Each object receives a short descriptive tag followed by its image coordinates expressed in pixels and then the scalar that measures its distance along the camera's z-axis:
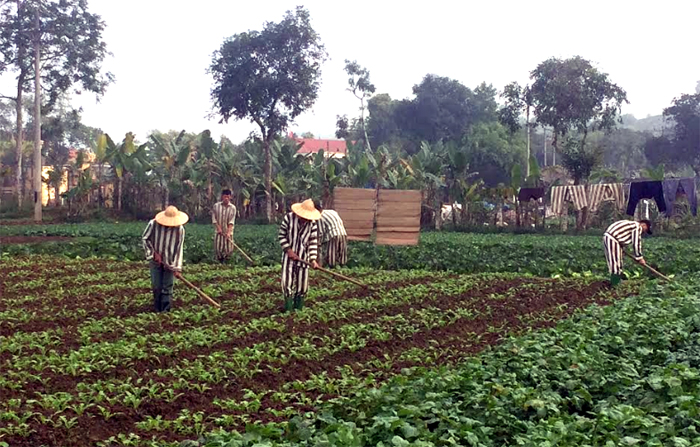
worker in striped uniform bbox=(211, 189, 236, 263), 14.68
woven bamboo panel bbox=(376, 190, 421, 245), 18.06
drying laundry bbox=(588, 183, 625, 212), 24.42
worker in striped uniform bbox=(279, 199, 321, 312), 10.08
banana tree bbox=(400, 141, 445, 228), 28.52
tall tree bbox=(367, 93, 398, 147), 49.44
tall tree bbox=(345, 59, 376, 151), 43.66
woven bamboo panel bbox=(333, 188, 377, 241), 18.16
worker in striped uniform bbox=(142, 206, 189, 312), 10.01
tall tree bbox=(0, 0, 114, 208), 32.56
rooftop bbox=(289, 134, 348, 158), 70.25
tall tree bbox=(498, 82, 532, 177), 32.59
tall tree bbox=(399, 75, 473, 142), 46.66
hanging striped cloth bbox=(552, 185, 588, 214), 25.14
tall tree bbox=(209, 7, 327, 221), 32.56
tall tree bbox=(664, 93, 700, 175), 39.06
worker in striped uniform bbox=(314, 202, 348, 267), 13.66
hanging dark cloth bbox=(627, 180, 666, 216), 22.38
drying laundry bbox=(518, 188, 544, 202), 27.49
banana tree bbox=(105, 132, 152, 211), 29.55
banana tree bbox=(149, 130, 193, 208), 29.17
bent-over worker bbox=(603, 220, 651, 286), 12.80
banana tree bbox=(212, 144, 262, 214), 30.00
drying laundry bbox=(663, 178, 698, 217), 22.03
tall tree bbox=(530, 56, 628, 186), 31.03
